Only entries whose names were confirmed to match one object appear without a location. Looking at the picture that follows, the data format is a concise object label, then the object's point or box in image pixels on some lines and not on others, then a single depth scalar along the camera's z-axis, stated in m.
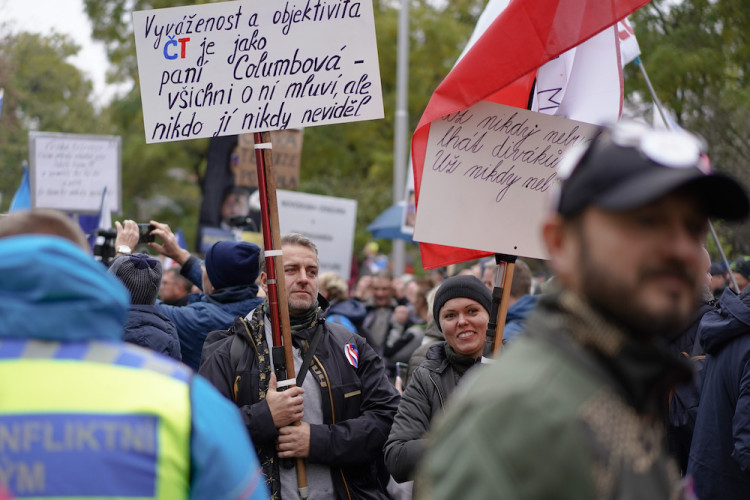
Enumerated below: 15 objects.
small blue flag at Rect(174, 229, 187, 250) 10.99
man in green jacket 1.57
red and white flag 4.58
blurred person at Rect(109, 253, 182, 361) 4.47
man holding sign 4.01
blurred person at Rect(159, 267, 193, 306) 8.67
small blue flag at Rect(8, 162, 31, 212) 10.45
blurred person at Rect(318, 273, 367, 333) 8.38
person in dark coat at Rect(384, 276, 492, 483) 4.05
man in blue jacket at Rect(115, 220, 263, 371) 5.35
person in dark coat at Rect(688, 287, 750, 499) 4.71
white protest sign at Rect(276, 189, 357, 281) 11.36
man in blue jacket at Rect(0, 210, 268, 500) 1.93
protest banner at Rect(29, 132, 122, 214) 10.64
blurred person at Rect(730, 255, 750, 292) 7.62
